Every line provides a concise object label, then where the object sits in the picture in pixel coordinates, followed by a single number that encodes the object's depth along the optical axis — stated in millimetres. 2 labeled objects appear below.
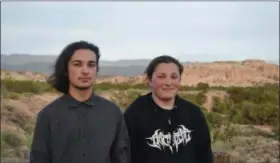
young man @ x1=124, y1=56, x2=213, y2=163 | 4312
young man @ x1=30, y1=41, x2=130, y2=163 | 3771
